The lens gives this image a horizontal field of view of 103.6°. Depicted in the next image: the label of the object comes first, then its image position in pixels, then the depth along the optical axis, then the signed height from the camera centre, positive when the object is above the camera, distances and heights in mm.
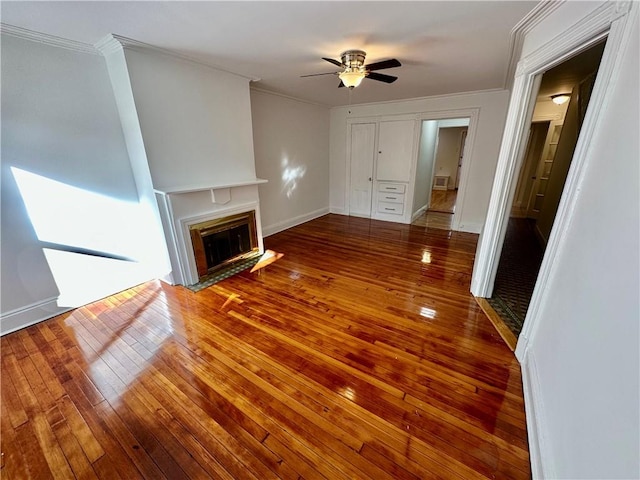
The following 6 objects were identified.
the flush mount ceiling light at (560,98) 4367 +1034
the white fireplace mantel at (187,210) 2680 -544
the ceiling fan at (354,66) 2395 +867
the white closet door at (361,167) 5344 -134
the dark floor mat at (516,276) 2422 -1360
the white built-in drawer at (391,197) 5348 -754
